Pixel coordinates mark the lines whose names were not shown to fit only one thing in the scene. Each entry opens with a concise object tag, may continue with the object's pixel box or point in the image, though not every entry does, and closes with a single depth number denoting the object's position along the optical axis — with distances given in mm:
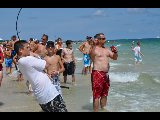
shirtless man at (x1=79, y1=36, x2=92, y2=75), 8190
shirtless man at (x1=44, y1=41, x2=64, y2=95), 4373
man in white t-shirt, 2738
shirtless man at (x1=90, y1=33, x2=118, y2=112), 4291
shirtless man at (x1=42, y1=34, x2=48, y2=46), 5550
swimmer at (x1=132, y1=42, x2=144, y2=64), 14717
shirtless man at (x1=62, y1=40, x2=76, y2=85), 7261
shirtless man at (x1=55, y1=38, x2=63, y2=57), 7953
